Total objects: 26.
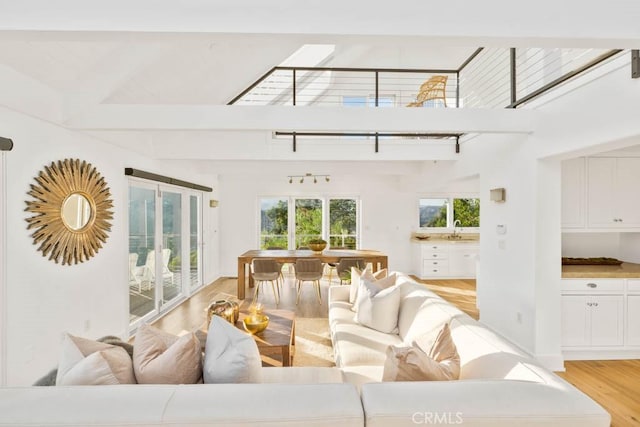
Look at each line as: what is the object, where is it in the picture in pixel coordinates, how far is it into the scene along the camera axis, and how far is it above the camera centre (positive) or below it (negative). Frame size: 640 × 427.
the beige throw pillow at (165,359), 1.60 -0.72
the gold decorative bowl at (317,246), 6.07 -0.60
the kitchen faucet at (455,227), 7.66 -0.35
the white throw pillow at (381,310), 3.04 -0.90
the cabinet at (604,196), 3.51 +0.17
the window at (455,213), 7.97 -0.01
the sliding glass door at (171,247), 5.17 -0.55
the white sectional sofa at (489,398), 1.29 -0.75
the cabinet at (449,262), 7.39 -1.09
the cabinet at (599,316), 3.29 -1.01
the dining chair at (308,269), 5.44 -0.91
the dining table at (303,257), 5.63 -0.75
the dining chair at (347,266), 5.33 -0.85
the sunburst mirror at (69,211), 2.74 +0.02
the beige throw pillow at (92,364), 1.48 -0.69
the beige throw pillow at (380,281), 3.43 -0.73
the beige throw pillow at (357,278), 3.68 -0.74
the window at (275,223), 7.92 -0.24
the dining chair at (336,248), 7.82 -0.82
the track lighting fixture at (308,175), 6.56 +0.78
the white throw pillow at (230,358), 1.65 -0.73
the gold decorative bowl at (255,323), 2.75 -0.91
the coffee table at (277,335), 2.58 -1.01
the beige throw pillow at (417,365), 1.61 -0.75
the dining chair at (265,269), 5.43 -0.91
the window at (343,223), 8.02 -0.24
